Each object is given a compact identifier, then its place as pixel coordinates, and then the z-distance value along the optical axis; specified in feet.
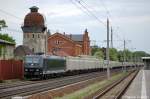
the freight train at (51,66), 157.38
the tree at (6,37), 349.82
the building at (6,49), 183.37
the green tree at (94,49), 619.75
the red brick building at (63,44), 434.71
